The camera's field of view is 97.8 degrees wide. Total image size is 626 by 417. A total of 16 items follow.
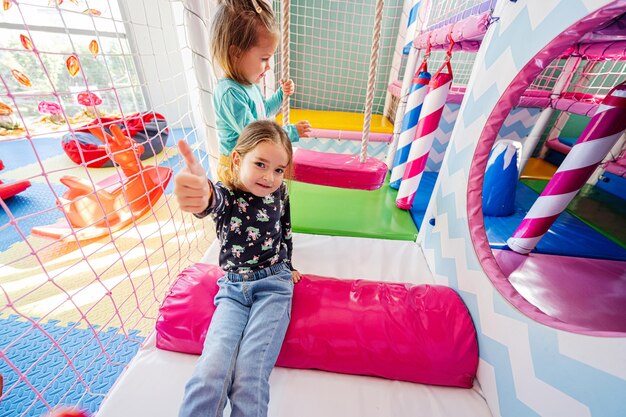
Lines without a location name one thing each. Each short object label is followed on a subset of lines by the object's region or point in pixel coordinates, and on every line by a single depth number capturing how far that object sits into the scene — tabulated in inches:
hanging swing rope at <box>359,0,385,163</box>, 33.2
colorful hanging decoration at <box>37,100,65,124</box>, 112.0
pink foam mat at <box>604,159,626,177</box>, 67.2
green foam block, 53.7
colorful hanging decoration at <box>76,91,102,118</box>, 115.1
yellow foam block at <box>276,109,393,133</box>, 88.1
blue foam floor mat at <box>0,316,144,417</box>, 30.5
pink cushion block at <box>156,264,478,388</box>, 30.0
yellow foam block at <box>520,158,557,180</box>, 86.1
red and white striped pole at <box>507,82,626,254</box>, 40.9
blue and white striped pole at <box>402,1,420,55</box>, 69.7
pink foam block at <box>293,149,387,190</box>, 43.1
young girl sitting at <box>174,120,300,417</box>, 23.0
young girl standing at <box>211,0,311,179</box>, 32.6
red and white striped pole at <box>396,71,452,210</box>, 51.4
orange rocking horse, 53.9
